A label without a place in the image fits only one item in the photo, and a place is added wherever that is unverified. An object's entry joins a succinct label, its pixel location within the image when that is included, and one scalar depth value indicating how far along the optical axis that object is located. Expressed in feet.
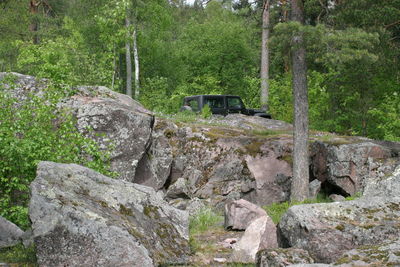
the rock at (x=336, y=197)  47.83
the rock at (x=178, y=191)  49.32
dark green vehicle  77.53
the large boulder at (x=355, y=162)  48.91
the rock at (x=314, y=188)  48.58
